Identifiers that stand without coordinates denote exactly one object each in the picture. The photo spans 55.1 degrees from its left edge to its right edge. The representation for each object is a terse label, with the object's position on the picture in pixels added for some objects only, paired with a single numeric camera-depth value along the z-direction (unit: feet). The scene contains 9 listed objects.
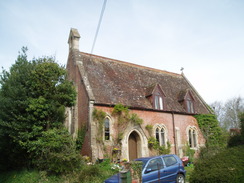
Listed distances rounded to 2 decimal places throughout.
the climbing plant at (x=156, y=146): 66.64
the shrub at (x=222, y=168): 26.86
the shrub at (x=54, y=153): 44.34
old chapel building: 59.98
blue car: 34.83
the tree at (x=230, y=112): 150.12
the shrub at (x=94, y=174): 41.32
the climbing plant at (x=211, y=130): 80.59
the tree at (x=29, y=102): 47.52
